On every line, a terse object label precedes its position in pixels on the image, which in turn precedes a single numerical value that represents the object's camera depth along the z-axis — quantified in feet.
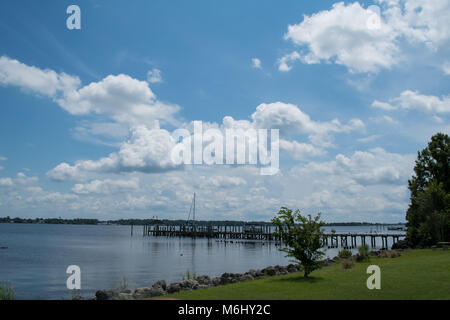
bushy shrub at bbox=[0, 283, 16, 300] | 54.19
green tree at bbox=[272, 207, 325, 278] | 62.34
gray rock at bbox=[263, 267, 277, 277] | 73.41
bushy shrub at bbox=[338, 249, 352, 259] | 107.70
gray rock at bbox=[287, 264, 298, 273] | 78.98
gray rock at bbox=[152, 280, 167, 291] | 58.70
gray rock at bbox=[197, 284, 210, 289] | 58.05
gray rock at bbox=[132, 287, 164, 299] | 51.75
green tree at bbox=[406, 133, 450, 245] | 129.90
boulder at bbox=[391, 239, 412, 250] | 148.24
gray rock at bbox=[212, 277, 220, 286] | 62.20
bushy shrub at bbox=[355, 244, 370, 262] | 91.20
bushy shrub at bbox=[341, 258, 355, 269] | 77.82
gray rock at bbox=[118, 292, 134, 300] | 49.32
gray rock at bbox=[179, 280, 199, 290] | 56.75
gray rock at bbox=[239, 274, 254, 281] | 67.16
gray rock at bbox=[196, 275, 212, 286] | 62.54
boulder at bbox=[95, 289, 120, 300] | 51.13
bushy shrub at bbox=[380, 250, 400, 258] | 100.51
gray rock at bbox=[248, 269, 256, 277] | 72.42
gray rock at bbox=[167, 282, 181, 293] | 55.01
